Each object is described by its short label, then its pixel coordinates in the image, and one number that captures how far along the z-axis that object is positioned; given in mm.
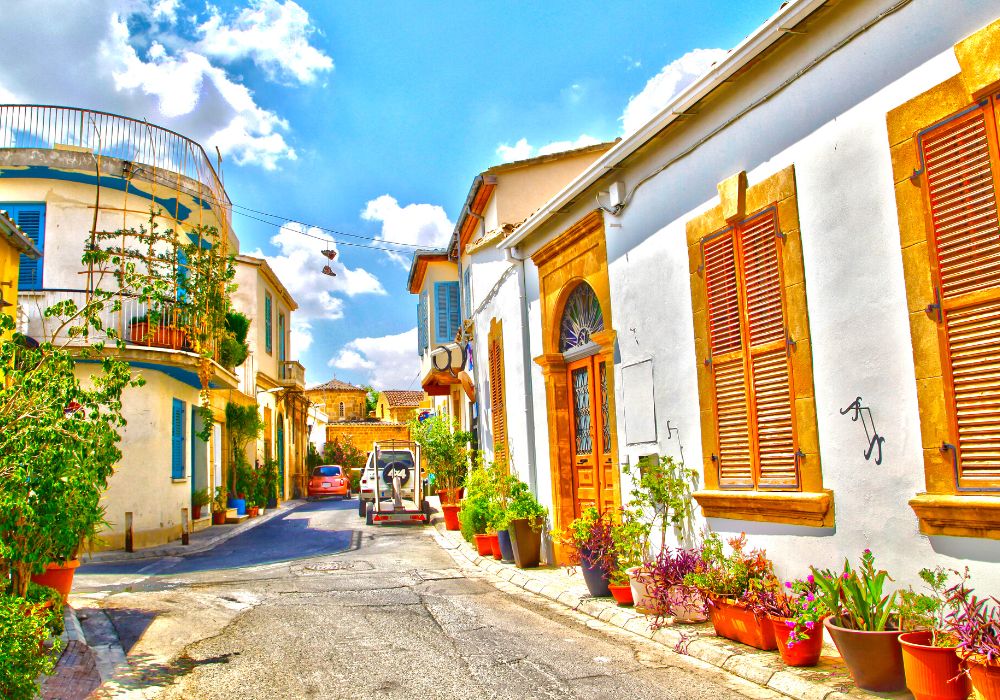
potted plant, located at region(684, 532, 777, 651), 5887
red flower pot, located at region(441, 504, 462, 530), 17438
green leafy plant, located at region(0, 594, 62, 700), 4402
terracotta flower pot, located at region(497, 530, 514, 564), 11300
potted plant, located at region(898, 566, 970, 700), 4188
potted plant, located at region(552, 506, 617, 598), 8180
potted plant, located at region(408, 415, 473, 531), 17875
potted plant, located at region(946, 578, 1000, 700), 3838
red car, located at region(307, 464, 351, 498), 36031
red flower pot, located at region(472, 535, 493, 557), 12478
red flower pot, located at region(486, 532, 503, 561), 12080
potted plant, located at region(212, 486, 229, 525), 20656
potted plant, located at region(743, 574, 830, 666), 5160
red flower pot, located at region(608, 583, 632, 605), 7793
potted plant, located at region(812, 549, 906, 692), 4609
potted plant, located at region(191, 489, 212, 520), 19094
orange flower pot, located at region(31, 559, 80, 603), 7777
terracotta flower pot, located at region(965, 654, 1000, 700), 3814
